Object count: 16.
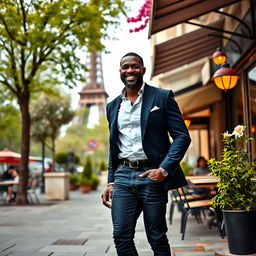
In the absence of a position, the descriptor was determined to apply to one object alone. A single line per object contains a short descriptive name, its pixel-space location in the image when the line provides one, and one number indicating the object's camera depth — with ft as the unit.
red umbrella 67.42
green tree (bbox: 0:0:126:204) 38.50
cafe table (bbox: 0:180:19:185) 43.81
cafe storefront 22.44
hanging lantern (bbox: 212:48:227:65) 28.76
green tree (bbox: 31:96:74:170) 80.23
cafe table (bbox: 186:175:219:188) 20.02
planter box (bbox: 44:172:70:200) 48.67
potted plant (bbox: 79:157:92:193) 64.95
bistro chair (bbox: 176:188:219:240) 20.56
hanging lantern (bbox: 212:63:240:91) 23.49
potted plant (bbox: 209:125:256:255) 14.06
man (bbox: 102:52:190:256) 9.46
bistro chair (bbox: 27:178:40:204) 45.43
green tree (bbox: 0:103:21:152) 68.70
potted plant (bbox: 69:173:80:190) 72.97
